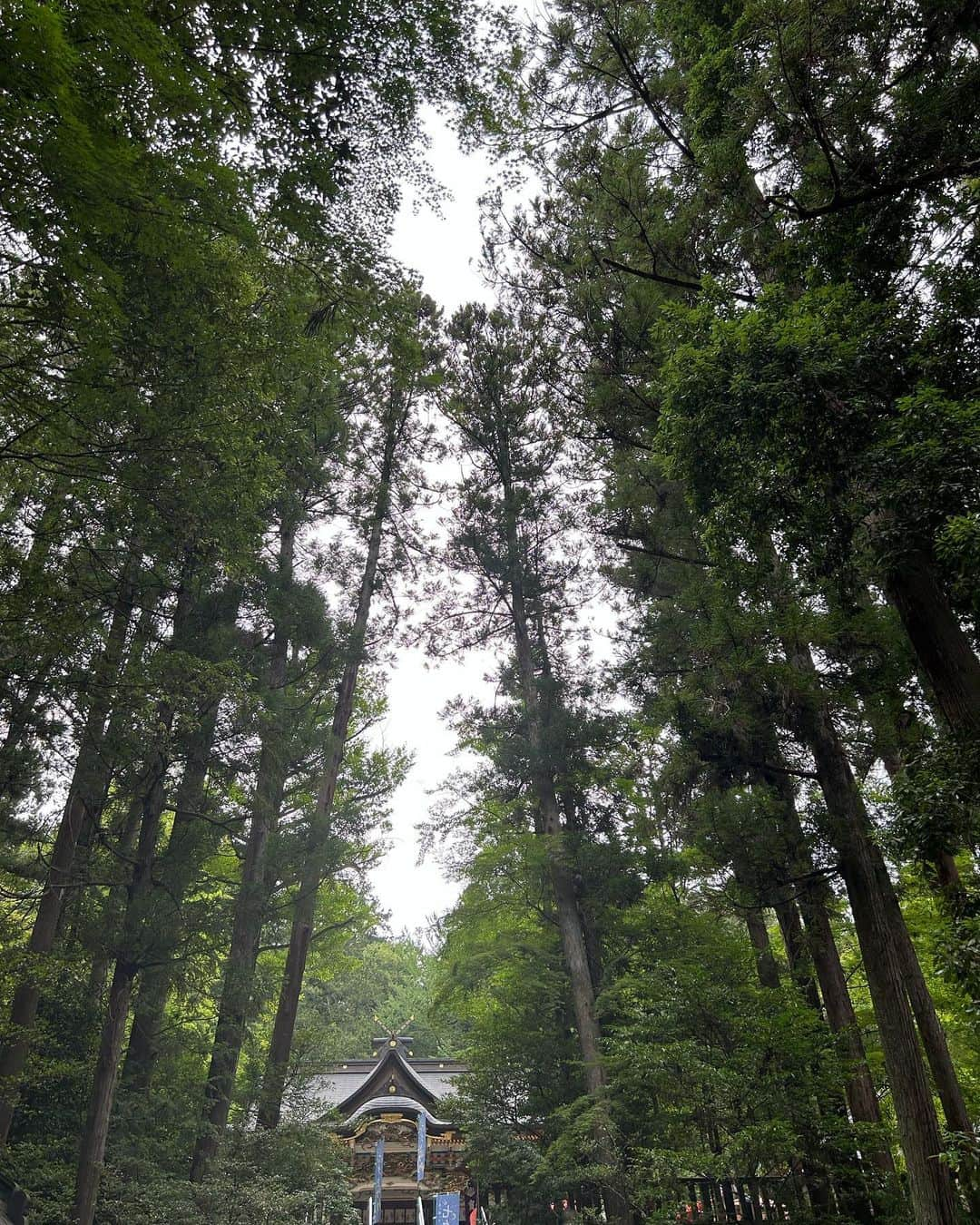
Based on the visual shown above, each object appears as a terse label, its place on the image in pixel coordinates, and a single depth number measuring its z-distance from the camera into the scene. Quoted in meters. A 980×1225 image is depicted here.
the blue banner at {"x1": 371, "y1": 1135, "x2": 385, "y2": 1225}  13.73
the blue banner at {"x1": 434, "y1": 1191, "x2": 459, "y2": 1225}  12.29
